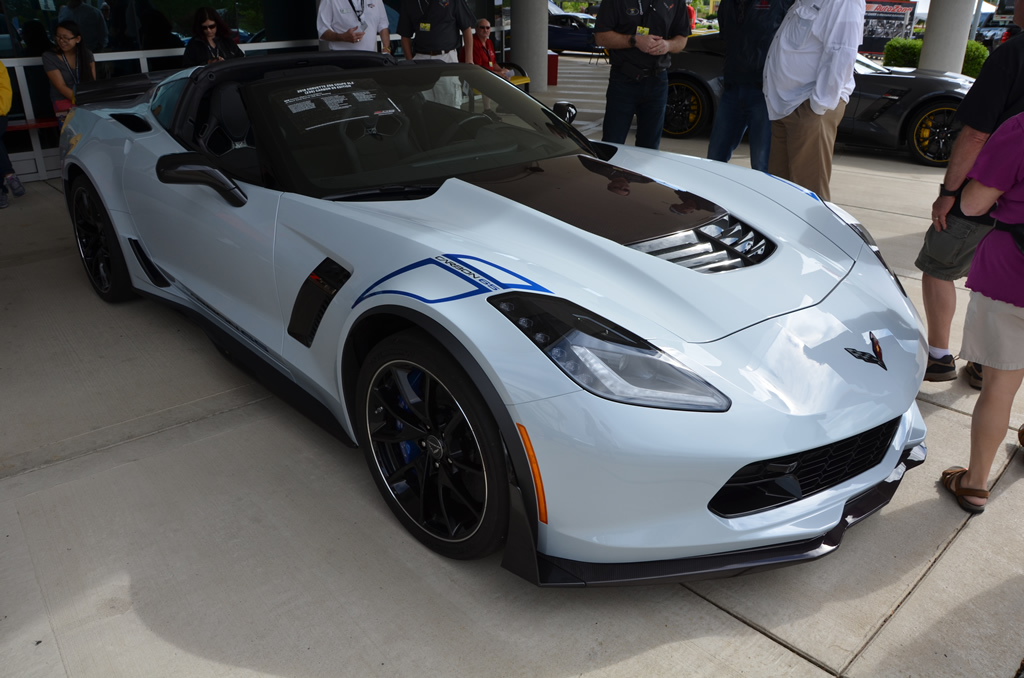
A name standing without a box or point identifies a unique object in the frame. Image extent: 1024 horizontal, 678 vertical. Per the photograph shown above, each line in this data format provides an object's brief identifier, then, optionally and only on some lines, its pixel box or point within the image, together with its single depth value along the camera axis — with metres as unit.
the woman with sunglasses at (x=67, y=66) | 6.92
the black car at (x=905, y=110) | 7.54
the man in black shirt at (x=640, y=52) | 5.49
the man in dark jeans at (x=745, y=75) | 5.19
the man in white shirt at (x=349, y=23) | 6.93
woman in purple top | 2.28
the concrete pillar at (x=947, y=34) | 11.06
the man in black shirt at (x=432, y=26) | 6.98
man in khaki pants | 4.48
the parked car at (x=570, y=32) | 21.70
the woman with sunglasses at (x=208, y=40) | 7.06
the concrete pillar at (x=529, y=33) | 12.86
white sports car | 1.92
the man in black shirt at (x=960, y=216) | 2.79
